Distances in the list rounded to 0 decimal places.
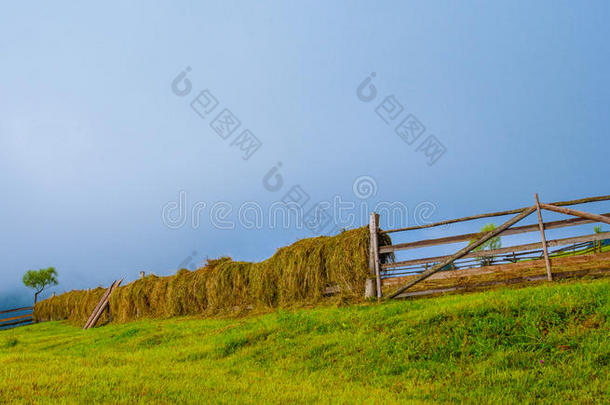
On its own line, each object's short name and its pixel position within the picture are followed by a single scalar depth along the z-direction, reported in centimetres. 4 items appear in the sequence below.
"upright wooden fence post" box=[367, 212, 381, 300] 1062
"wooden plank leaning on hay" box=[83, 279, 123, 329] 1909
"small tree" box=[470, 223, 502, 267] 4750
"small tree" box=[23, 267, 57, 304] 4716
